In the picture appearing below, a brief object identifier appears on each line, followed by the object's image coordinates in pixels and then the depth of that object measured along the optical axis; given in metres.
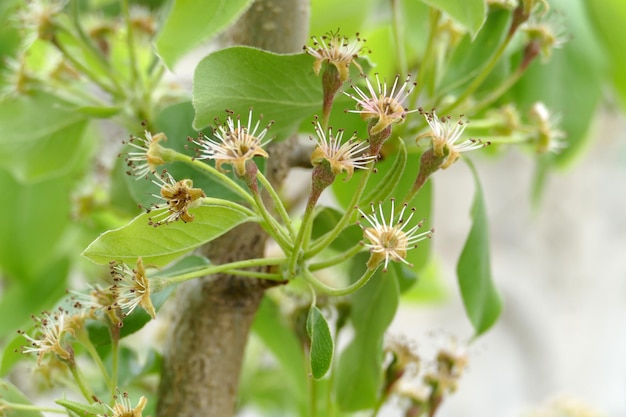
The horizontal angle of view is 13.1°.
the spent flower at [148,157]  0.57
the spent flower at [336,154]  0.56
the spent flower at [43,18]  0.64
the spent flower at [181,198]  0.56
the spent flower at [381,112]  0.55
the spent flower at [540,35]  0.63
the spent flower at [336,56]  0.57
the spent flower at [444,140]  0.56
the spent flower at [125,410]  0.56
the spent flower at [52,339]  0.58
